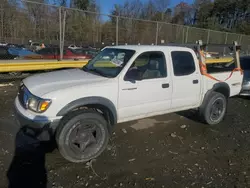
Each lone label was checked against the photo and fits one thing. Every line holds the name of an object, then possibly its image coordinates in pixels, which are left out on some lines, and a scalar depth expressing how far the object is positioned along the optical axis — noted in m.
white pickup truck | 3.21
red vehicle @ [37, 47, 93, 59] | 8.98
